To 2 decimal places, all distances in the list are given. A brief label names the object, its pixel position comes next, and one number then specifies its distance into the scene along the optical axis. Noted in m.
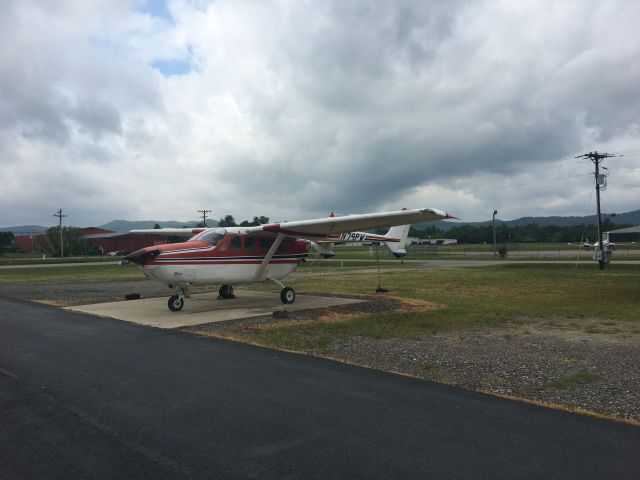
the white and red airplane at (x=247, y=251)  12.58
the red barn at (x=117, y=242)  102.06
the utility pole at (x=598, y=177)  35.61
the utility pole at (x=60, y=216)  89.80
